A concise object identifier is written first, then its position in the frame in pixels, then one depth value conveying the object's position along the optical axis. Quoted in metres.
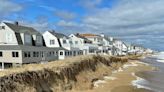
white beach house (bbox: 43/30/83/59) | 68.75
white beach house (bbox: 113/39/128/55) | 149.95
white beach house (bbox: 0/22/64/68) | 44.75
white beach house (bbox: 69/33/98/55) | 79.20
